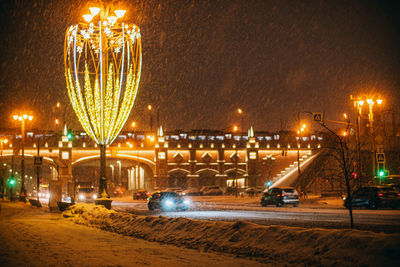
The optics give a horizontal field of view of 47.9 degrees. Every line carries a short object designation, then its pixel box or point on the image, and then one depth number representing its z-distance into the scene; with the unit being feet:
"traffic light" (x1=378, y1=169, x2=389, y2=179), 118.62
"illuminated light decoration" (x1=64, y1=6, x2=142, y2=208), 79.05
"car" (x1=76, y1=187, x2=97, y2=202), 168.25
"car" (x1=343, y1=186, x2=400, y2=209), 91.50
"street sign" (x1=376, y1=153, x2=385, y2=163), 110.73
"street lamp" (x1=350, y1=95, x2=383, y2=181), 123.95
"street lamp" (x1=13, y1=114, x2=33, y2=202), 157.97
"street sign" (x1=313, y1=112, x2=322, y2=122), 101.47
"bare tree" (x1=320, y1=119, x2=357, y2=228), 43.59
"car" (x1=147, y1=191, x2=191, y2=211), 104.06
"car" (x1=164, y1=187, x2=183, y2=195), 204.90
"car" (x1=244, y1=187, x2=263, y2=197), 200.64
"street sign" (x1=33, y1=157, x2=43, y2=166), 120.06
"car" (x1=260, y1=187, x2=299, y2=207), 115.03
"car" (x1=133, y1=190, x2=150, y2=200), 201.46
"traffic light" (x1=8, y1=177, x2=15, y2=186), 185.57
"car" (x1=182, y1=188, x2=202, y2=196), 219.00
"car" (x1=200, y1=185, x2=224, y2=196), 226.38
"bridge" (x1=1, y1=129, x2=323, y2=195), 302.86
